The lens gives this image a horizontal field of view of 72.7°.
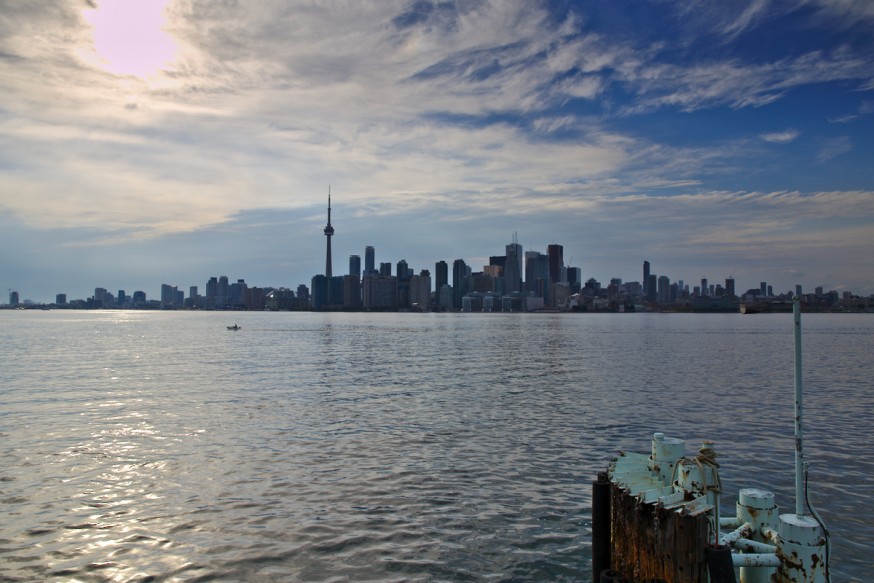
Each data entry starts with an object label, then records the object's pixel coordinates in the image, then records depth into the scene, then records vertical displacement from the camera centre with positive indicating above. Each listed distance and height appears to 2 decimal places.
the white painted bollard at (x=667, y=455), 11.92 -2.99
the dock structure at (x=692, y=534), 8.84 -3.68
